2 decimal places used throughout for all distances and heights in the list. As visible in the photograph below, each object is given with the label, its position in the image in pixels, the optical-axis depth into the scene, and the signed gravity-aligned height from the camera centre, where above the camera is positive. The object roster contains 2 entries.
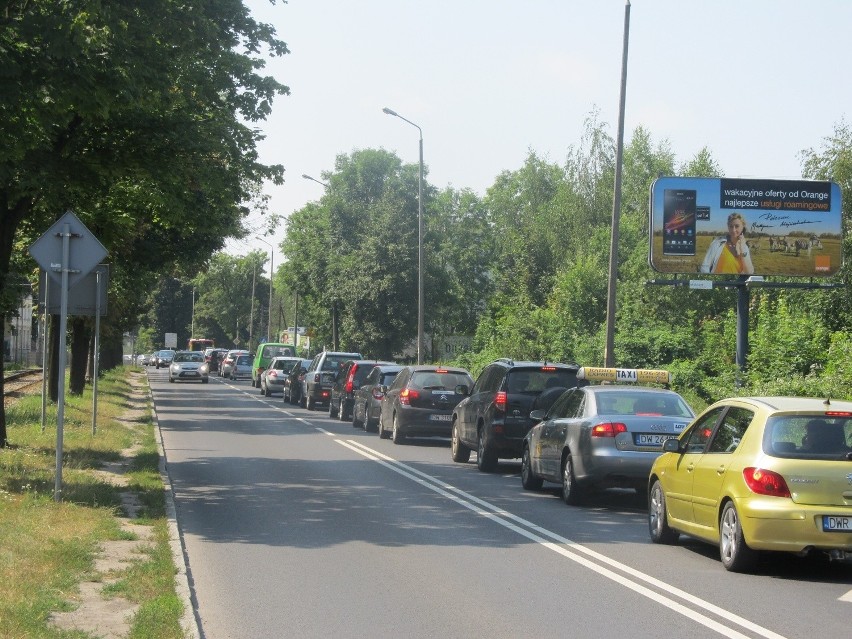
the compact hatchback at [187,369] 67.38 -0.67
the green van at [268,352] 64.00 +0.35
